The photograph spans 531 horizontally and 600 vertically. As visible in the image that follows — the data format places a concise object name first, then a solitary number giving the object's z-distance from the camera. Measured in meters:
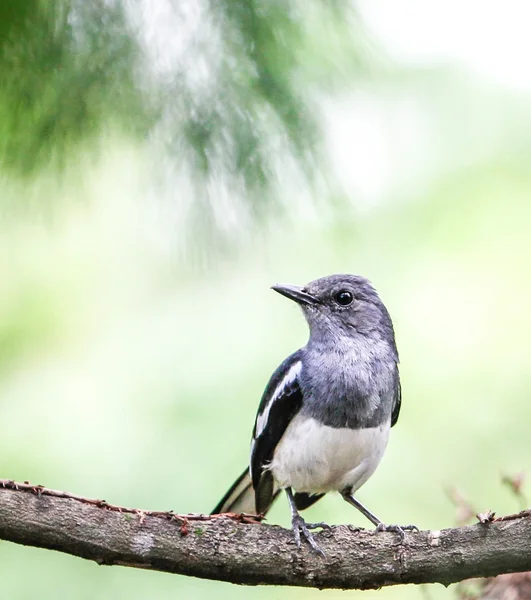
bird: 7.22
